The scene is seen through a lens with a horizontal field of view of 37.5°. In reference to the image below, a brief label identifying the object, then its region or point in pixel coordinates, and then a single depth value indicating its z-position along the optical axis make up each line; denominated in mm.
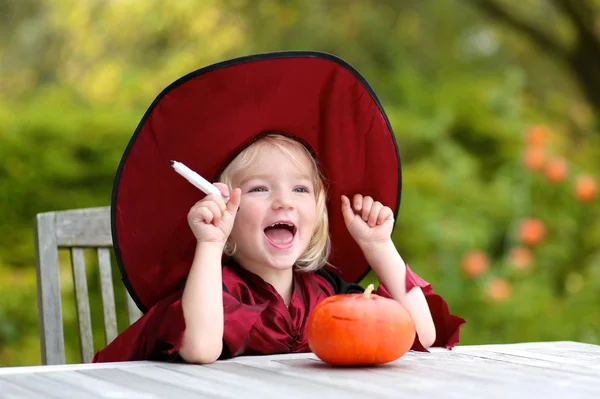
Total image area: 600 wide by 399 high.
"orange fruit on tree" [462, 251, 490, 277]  4422
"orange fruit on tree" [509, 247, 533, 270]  4551
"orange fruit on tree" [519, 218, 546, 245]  4488
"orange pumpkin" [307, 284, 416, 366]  1366
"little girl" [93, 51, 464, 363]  1535
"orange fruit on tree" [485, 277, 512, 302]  4477
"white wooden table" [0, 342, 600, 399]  1145
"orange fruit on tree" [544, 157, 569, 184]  4574
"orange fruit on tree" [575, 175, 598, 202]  4539
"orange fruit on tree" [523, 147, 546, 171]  4555
